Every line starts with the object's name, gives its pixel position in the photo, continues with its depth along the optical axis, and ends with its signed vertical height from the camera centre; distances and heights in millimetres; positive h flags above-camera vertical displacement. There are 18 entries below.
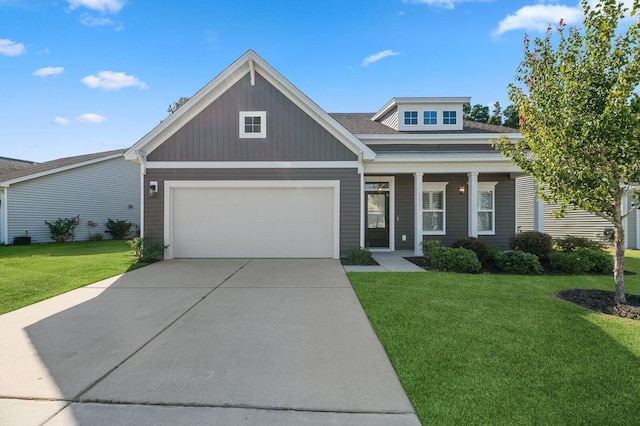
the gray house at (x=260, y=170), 10156 +1422
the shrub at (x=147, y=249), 9713 -1001
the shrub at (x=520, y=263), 8227 -1218
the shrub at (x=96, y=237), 18297 -1222
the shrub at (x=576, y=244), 9449 -829
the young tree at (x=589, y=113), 4977 +1640
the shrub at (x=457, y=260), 8266 -1149
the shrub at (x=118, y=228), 18984 -766
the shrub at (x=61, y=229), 16569 -702
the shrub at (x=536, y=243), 9359 -814
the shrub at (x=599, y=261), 8344 -1159
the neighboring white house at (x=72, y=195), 15602 +1056
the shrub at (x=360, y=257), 9344 -1187
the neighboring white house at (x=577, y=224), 14016 -387
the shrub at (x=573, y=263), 8289 -1207
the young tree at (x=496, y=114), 32625 +10195
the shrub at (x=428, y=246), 9406 -881
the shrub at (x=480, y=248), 9148 -912
